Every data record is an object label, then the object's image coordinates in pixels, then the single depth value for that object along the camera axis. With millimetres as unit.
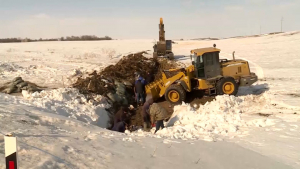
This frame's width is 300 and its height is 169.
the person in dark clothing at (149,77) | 14706
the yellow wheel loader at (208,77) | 11117
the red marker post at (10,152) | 2742
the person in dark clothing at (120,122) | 8820
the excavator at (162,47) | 22906
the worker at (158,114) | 8415
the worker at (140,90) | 11906
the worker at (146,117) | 9461
